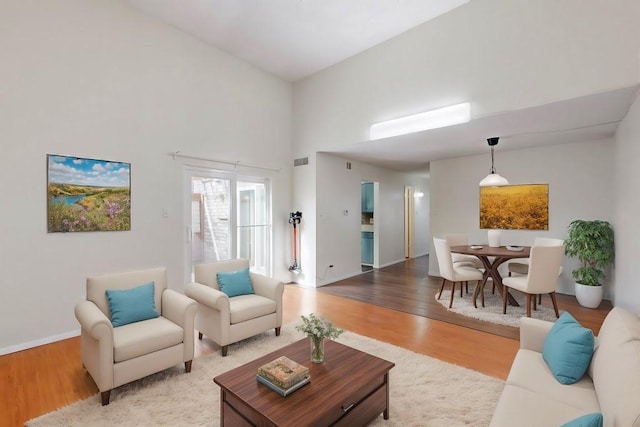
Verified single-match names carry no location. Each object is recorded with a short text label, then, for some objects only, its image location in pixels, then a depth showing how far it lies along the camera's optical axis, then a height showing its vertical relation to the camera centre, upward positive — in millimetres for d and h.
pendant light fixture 4676 +530
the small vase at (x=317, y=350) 2112 -966
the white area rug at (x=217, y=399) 2061 -1400
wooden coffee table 1618 -1052
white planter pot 4363 -1202
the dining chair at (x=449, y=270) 4402 -862
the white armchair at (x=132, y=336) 2223 -987
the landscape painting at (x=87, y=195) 3410 +238
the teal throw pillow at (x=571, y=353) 1735 -828
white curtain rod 4441 +868
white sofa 1224 -963
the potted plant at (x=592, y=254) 4391 -606
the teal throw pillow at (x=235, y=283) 3461 -801
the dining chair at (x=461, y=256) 5326 -775
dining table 4237 -565
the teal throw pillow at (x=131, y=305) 2661 -819
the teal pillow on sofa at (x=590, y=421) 1015 -711
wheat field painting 5387 +119
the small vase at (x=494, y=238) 4863 -400
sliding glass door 4781 -81
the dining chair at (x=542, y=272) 3691 -729
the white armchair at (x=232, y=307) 3000 -982
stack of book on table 1761 -975
